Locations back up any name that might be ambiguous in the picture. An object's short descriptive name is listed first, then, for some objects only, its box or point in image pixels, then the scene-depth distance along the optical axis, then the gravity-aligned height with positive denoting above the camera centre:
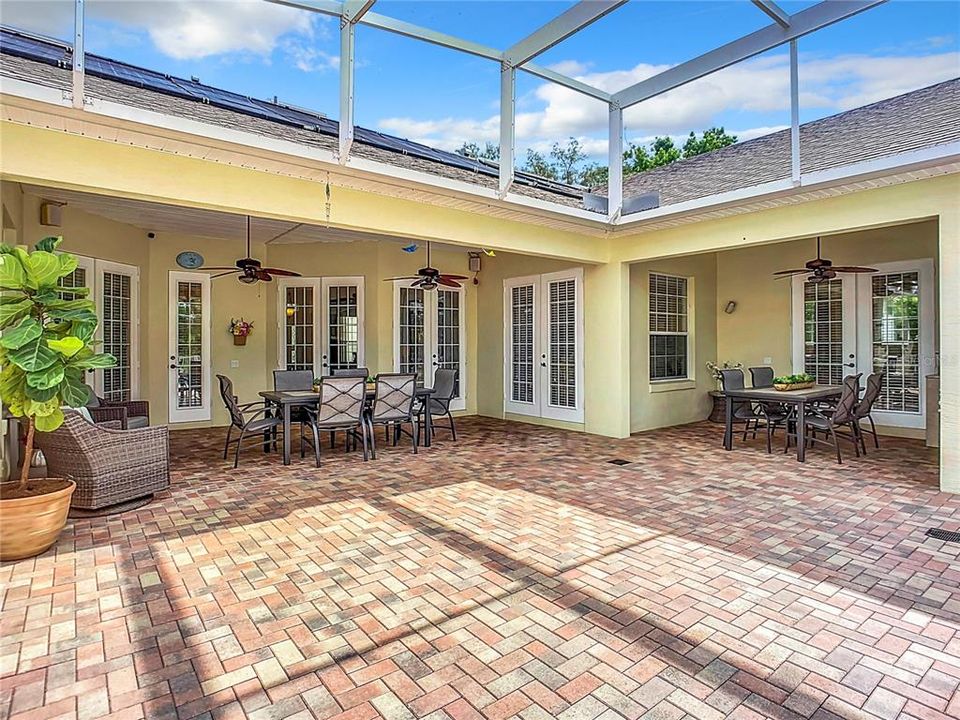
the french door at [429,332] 9.09 +0.44
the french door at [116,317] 6.99 +0.58
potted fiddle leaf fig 3.11 -0.03
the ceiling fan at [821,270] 6.51 +1.04
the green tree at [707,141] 22.39 +9.05
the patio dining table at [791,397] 5.88 -0.45
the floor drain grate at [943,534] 3.57 -1.19
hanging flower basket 8.64 +0.46
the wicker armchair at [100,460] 3.94 -0.76
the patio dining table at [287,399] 5.70 -0.44
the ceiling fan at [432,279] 7.31 +1.07
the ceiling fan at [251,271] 6.66 +1.09
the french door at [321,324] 8.97 +0.57
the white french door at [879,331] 7.20 +0.35
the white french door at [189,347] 8.23 +0.18
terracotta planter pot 3.12 -0.95
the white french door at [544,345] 8.17 +0.19
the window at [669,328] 8.34 +0.46
